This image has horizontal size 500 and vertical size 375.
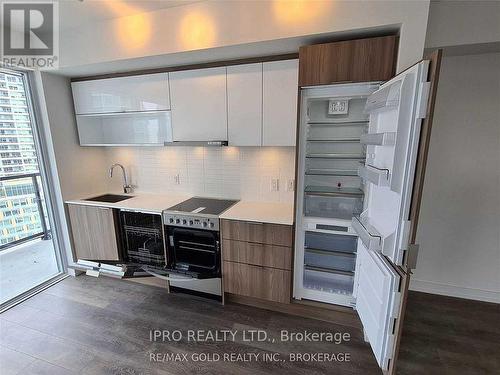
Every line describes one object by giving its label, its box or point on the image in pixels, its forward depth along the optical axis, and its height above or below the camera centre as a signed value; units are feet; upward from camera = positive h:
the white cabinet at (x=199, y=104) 7.43 +1.22
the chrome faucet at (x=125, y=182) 10.32 -1.75
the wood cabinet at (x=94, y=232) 8.76 -3.40
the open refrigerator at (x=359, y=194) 4.00 -1.32
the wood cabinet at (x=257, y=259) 6.91 -3.54
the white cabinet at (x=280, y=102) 6.67 +1.14
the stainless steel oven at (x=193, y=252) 7.55 -3.64
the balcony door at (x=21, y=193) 8.09 -1.84
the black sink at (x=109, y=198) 9.47 -2.28
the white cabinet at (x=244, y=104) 7.02 +1.14
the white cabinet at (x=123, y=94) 8.04 +1.70
